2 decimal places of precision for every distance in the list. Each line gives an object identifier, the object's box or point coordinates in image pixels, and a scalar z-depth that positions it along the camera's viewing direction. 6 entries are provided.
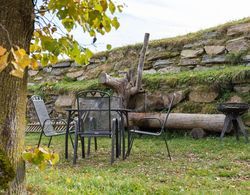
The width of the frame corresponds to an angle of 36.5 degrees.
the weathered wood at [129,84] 8.05
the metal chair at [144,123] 7.81
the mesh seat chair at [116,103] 8.07
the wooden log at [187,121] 7.00
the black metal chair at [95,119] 4.57
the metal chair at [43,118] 5.25
